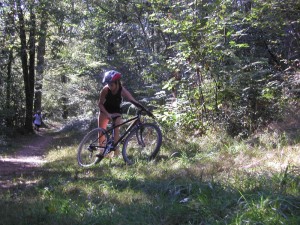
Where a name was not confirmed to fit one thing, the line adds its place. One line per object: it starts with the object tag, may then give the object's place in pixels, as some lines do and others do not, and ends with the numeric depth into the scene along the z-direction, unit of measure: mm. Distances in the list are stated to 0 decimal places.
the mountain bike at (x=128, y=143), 7293
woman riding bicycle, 7586
